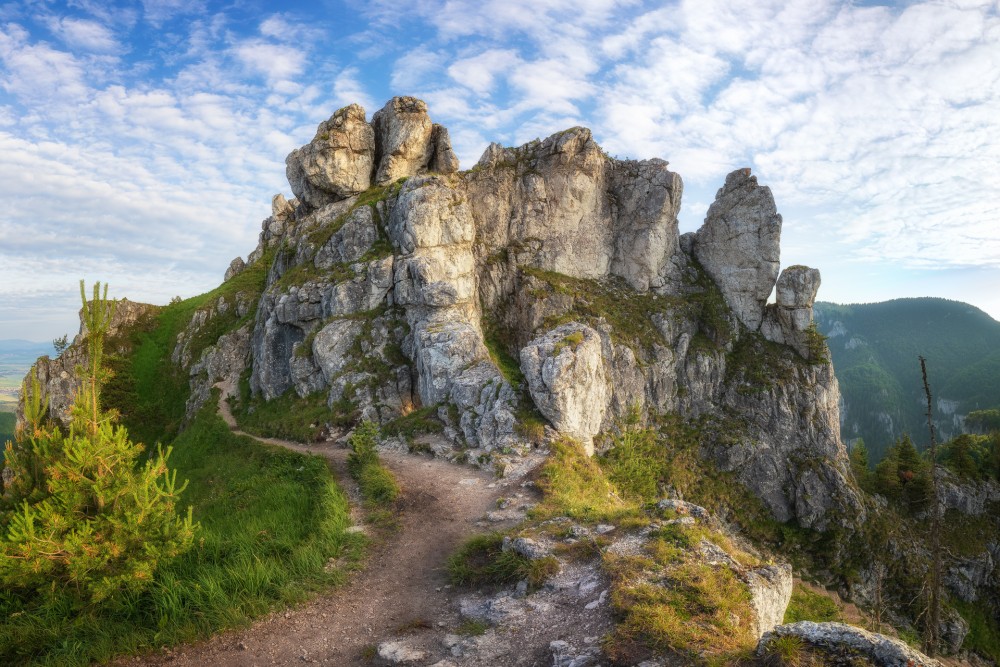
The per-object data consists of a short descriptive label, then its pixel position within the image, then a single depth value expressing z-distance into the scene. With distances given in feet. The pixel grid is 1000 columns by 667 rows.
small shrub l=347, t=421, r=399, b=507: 57.67
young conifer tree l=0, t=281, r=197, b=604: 28.32
